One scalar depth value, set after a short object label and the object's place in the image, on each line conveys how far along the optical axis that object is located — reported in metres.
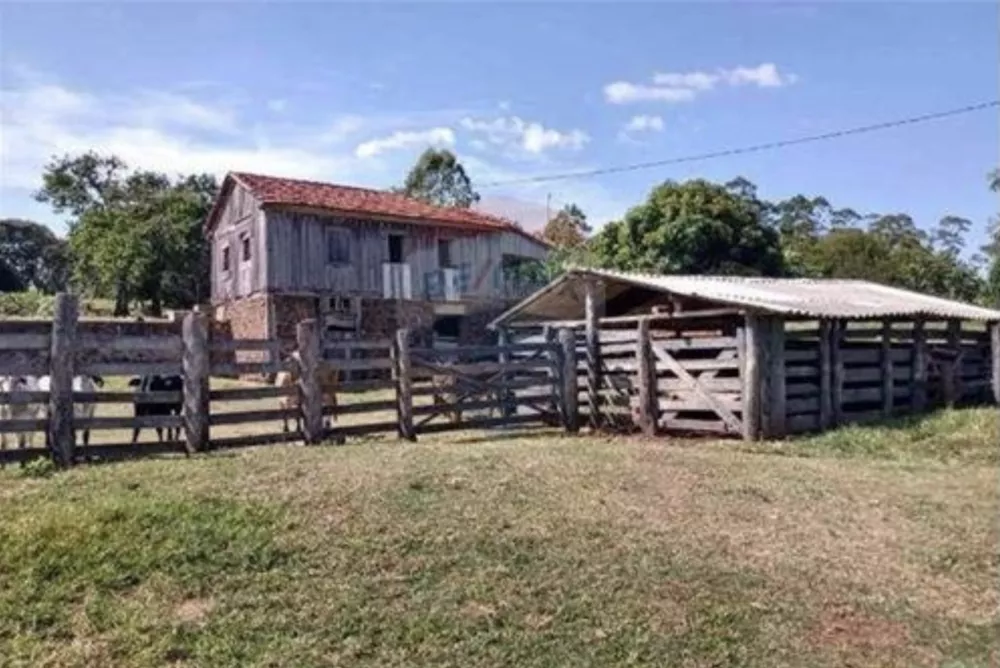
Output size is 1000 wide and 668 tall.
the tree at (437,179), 48.94
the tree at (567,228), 51.97
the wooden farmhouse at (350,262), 28.75
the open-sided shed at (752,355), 14.55
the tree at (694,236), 34.91
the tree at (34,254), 59.56
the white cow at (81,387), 12.37
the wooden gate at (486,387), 13.95
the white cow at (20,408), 12.32
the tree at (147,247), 38.73
